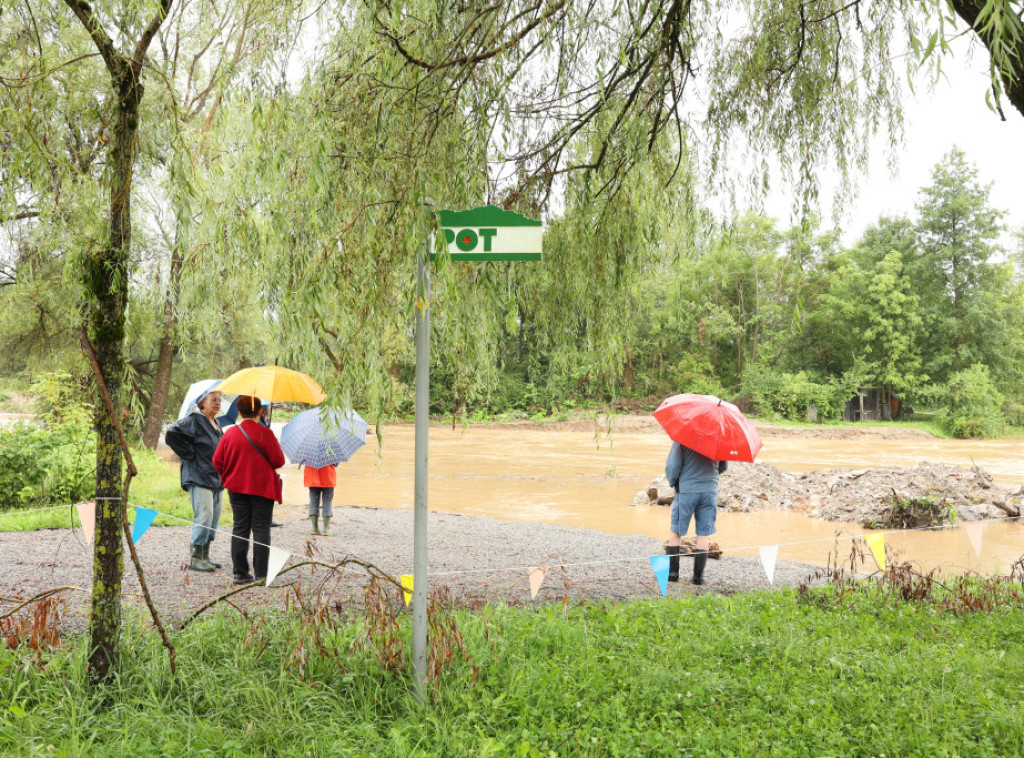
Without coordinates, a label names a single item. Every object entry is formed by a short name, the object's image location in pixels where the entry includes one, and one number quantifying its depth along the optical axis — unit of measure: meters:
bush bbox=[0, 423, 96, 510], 9.78
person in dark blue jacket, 6.41
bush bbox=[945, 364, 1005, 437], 35.78
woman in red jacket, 5.67
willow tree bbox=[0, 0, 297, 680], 3.40
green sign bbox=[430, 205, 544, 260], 3.33
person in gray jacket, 6.47
